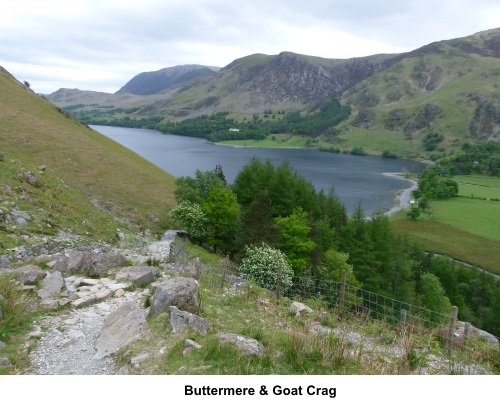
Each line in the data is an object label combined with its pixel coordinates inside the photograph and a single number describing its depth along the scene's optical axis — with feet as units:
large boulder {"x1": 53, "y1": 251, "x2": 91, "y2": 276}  64.54
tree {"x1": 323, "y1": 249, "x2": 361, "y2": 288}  167.21
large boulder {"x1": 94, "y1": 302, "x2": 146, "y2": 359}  39.93
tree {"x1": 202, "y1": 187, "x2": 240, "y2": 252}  169.58
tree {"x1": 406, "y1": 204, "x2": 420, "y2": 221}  431.02
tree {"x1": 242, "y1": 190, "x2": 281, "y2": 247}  151.84
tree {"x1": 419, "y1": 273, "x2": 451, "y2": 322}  202.45
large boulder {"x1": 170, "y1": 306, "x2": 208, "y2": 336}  40.42
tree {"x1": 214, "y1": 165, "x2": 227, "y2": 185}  273.60
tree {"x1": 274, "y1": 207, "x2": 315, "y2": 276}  161.07
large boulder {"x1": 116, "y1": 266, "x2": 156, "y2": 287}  59.75
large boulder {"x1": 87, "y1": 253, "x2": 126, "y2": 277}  64.18
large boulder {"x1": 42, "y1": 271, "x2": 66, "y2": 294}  54.19
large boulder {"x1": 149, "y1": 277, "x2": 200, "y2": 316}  44.09
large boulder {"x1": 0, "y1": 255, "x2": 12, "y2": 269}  67.61
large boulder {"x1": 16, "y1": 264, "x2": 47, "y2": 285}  54.85
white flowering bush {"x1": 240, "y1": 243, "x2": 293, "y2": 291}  102.33
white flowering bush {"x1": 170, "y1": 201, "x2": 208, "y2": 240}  162.81
